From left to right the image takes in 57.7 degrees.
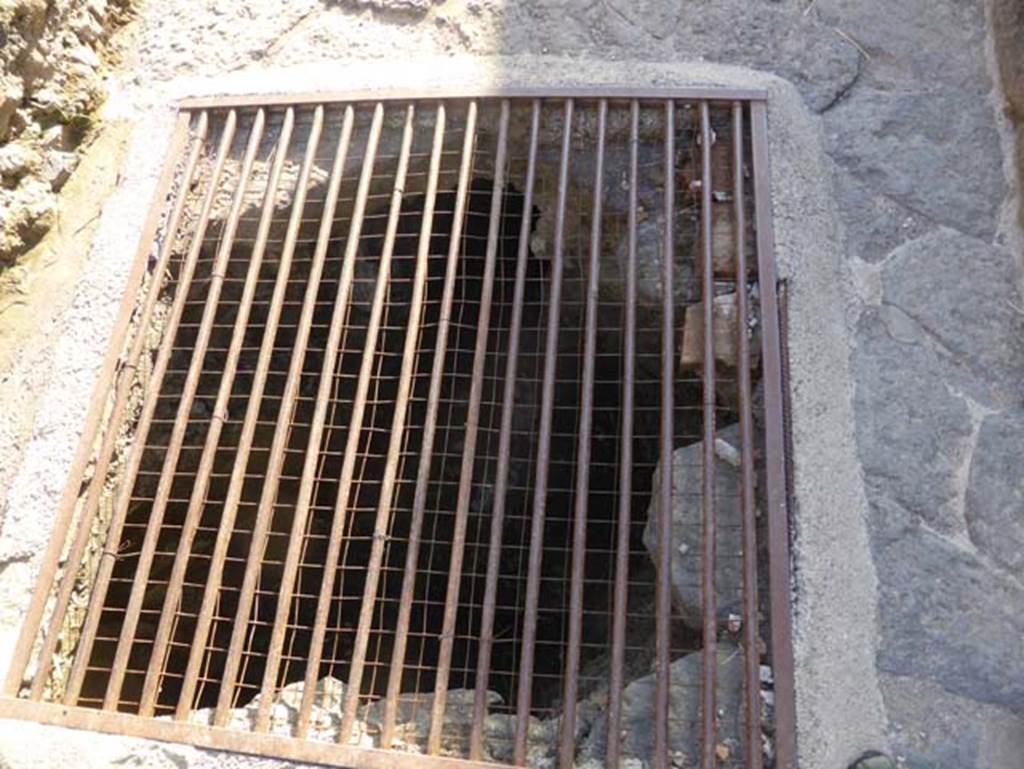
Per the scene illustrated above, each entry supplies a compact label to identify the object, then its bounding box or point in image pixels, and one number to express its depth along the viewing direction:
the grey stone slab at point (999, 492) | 2.03
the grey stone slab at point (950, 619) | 1.91
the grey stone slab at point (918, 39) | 2.58
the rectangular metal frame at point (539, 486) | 1.94
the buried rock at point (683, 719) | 1.91
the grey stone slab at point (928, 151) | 2.41
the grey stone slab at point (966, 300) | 2.21
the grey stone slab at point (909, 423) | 2.09
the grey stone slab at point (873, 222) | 2.37
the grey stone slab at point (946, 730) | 1.84
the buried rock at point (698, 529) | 2.07
